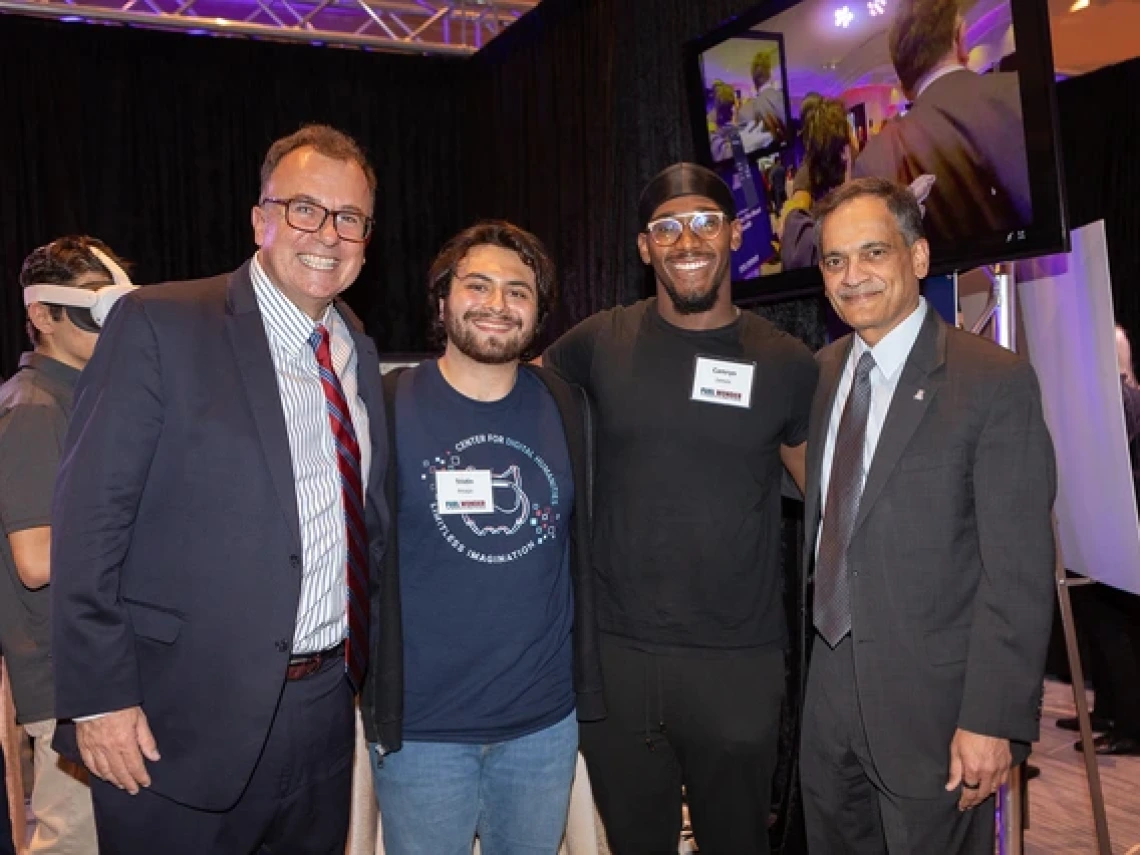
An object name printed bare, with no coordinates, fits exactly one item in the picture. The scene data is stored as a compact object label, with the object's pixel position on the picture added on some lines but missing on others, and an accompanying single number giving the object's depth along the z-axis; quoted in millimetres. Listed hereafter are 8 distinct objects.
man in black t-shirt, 2631
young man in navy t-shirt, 2287
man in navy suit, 1881
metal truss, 5840
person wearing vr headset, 2664
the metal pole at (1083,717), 3109
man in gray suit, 2137
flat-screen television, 2816
